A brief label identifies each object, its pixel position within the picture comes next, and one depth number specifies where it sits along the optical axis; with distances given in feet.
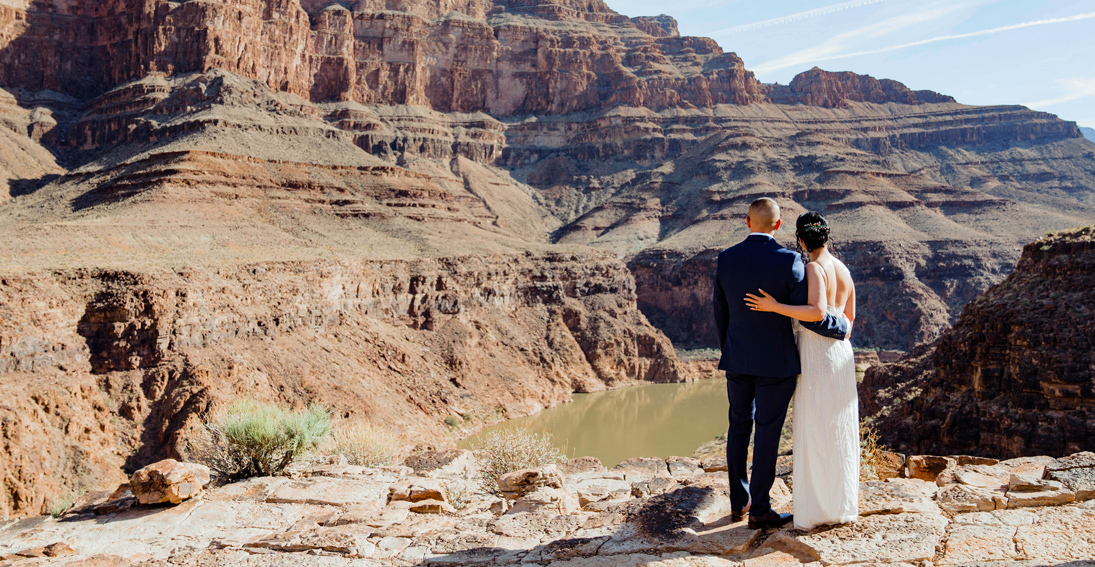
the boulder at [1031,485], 24.39
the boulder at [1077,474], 23.90
